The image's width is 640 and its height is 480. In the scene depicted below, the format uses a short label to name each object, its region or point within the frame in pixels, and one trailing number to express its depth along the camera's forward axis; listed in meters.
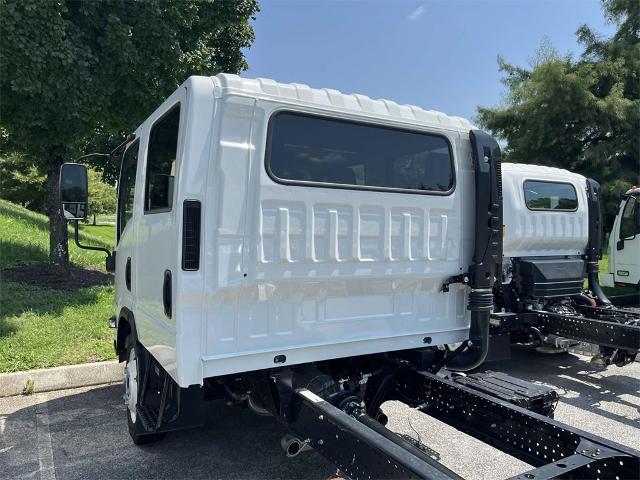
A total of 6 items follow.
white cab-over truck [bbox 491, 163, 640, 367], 5.64
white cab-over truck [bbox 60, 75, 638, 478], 2.57
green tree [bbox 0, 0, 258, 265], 6.46
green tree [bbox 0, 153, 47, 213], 25.57
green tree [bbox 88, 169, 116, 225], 33.16
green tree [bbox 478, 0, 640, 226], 14.26
